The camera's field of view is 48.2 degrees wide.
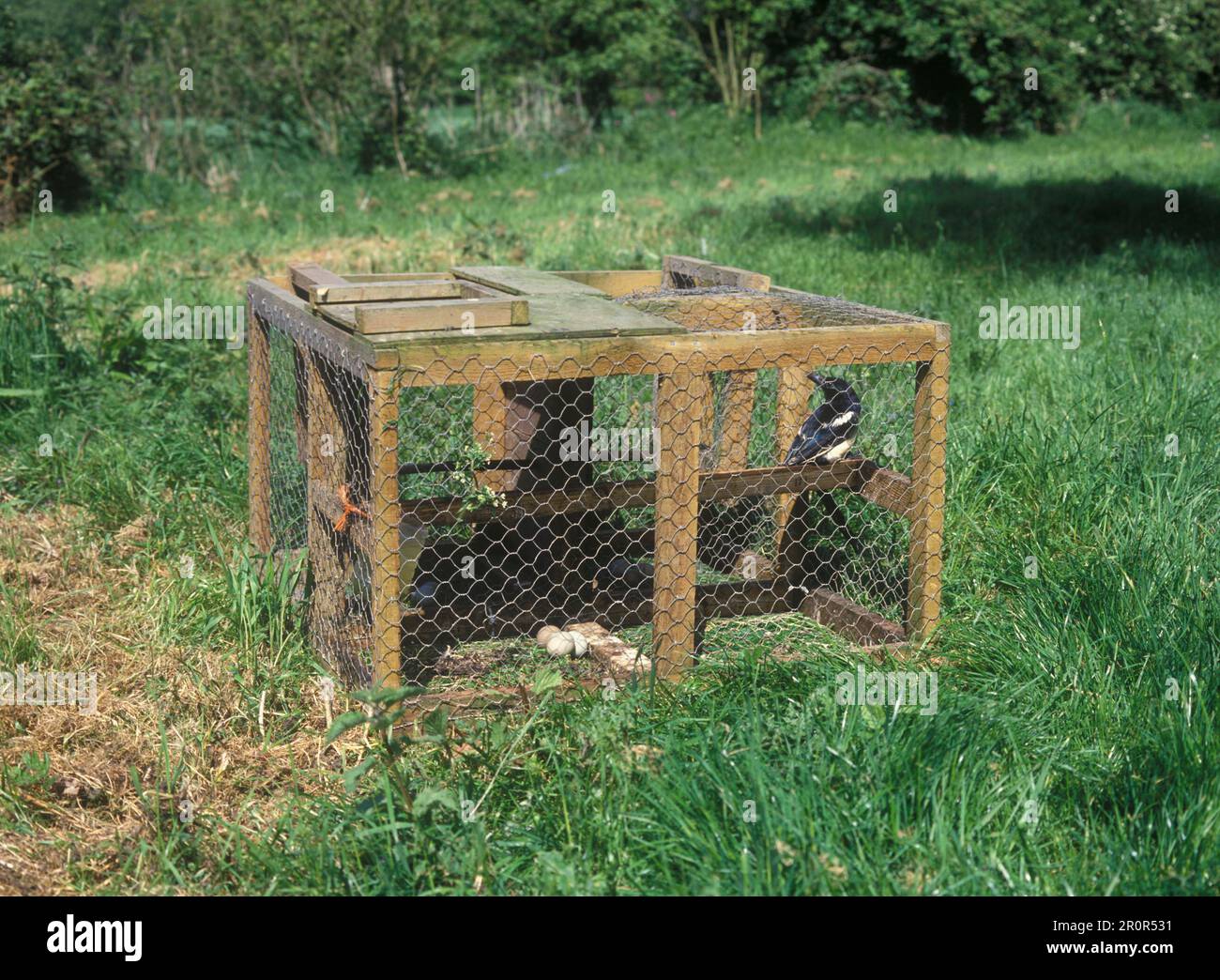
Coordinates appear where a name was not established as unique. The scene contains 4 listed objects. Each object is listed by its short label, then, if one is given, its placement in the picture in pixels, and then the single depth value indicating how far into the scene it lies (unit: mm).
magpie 3816
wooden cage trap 3199
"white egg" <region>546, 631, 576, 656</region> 3703
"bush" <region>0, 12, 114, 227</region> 10430
